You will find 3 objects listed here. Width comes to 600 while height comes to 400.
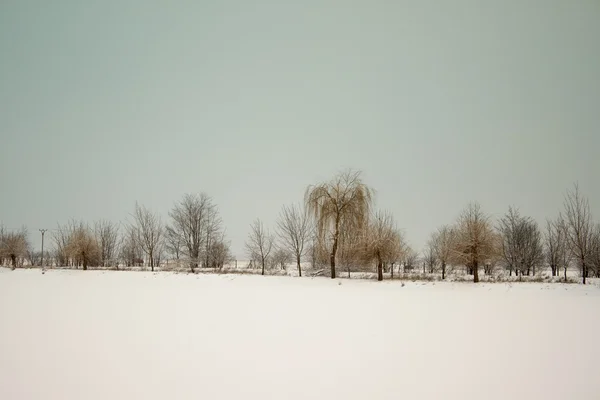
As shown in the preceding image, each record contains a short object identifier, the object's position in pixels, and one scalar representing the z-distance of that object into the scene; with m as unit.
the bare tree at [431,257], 43.47
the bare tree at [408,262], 22.34
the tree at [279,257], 37.50
